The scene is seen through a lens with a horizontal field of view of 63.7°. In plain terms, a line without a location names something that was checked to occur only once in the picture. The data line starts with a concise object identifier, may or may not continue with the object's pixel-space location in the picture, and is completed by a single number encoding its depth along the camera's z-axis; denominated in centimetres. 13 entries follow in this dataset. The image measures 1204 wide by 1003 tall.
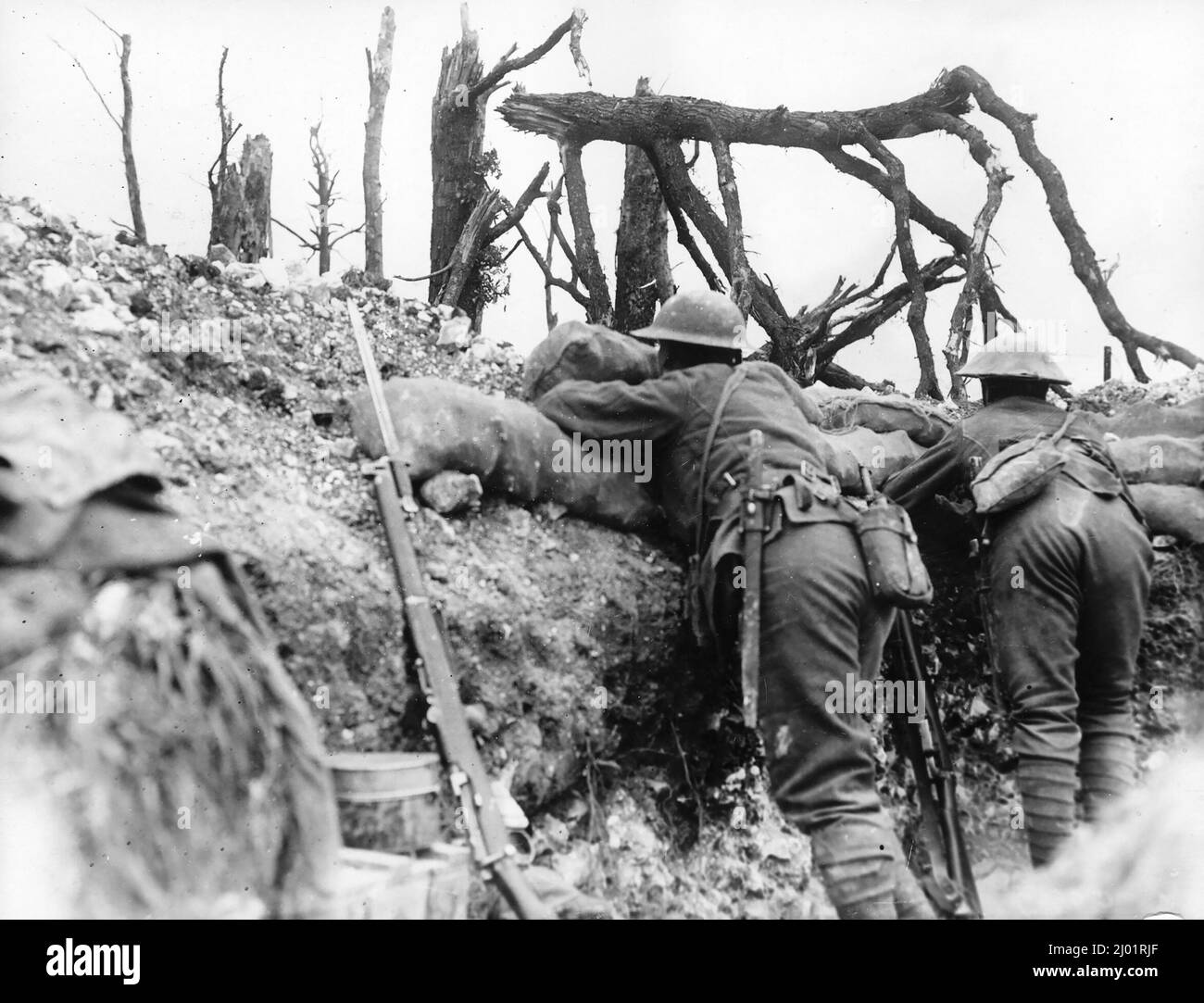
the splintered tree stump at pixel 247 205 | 749
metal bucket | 266
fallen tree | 661
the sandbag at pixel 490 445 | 358
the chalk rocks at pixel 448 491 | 360
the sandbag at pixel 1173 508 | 456
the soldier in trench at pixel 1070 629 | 378
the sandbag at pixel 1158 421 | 491
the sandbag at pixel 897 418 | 483
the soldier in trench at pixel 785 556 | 319
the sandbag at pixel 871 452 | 432
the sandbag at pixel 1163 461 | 468
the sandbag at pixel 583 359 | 405
